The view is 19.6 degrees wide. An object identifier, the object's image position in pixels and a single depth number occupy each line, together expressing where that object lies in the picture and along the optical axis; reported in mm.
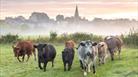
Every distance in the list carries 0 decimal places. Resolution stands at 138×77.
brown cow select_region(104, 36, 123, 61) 28016
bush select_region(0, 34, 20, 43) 47312
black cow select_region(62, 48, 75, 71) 23230
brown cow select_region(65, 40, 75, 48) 29041
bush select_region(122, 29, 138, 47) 39719
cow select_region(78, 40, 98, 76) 21375
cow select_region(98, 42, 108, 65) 25094
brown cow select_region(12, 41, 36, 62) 29125
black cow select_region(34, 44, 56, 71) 23141
